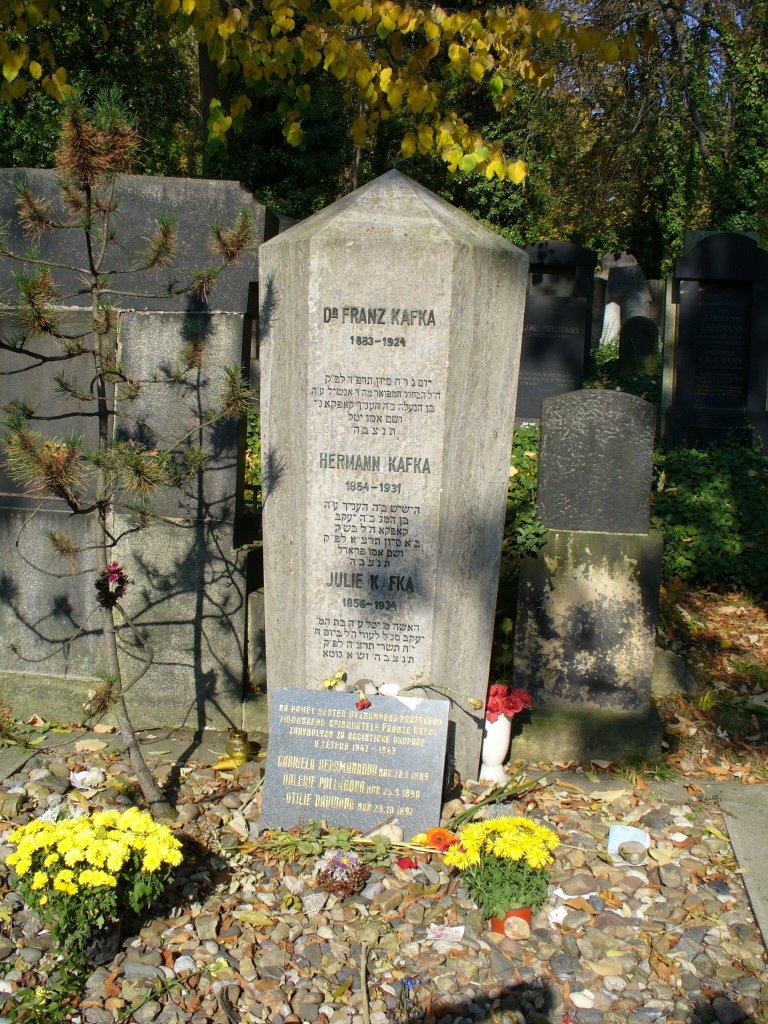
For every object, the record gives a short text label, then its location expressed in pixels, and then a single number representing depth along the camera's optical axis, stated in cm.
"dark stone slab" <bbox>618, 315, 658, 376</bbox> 1453
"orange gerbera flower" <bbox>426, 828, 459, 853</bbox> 362
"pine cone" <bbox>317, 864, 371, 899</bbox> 335
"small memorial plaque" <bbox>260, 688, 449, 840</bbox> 386
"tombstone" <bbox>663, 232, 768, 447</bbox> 1060
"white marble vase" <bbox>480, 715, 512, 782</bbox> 420
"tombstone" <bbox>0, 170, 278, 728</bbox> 436
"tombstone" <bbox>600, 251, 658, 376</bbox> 2036
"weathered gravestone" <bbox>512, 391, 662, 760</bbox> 445
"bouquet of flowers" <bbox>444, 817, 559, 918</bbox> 322
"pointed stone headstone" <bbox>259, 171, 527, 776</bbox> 381
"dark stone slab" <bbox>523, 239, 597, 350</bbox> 1451
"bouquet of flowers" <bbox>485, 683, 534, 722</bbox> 418
